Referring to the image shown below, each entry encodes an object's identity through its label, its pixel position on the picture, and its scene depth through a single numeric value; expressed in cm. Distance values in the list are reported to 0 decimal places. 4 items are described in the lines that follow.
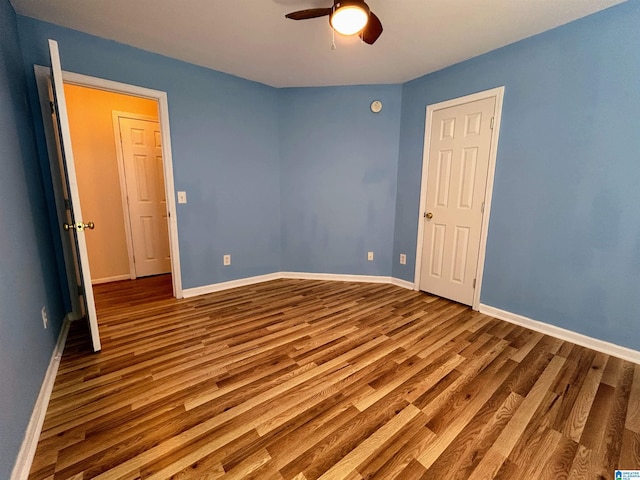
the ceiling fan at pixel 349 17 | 150
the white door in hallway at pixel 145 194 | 354
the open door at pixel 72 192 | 171
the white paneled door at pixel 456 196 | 262
